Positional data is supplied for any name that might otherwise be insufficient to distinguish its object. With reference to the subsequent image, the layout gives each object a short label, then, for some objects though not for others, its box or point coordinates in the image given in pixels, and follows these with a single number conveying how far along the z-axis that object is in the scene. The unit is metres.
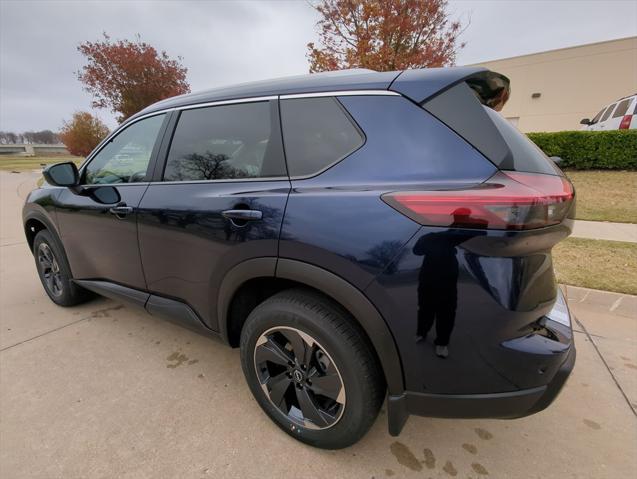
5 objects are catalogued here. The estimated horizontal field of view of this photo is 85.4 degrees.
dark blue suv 1.27
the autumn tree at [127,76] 16.33
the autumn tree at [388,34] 9.25
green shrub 8.75
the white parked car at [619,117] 9.20
